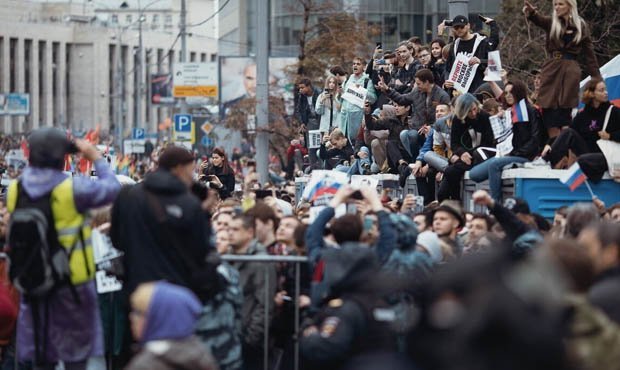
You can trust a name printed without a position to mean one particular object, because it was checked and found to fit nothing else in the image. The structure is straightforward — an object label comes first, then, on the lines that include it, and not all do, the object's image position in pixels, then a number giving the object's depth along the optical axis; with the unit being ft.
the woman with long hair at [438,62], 66.03
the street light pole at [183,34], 203.00
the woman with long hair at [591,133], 47.70
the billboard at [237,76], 220.94
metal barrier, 36.11
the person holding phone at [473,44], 60.08
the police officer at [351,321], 30.48
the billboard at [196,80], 226.79
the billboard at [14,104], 355.36
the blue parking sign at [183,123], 149.79
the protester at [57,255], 33.76
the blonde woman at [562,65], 50.16
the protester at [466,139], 52.03
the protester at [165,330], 26.50
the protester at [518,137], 49.93
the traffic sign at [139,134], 231.30
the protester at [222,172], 73.15
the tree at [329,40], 129.29
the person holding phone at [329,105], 75.77
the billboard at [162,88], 322.34
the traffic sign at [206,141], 191.98
